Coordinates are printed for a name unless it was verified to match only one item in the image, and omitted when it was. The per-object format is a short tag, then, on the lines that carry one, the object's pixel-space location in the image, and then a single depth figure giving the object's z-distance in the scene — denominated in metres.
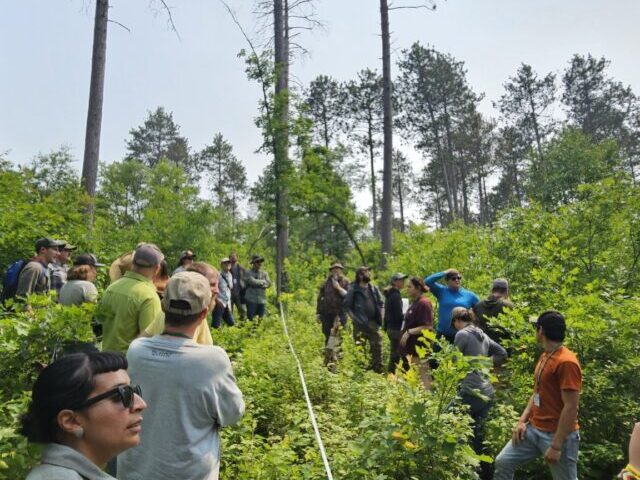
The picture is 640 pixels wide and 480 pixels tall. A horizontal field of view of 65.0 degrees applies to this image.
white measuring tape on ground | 3.44
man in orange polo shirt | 3.88
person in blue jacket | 7.11
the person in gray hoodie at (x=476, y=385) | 5.02
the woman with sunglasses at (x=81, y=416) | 1.48
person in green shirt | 3.55
